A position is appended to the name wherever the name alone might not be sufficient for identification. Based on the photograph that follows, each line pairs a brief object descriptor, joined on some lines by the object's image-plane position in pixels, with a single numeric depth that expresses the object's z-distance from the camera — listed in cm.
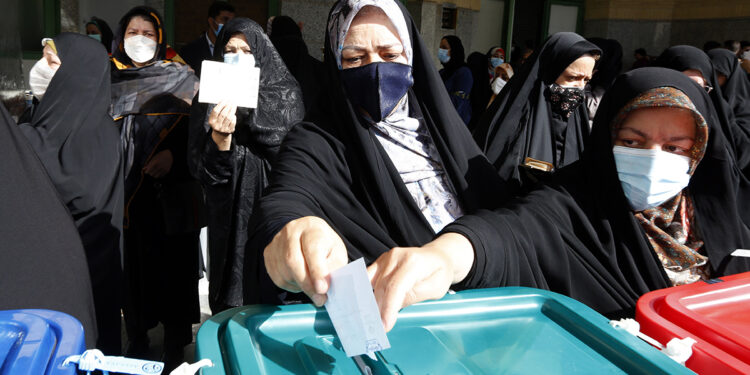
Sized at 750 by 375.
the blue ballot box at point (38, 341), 74
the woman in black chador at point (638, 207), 143
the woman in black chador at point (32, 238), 139
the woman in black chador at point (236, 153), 269
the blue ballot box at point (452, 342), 84
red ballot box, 93
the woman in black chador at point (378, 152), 142
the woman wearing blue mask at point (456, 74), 616
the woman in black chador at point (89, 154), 209
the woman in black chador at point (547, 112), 274
